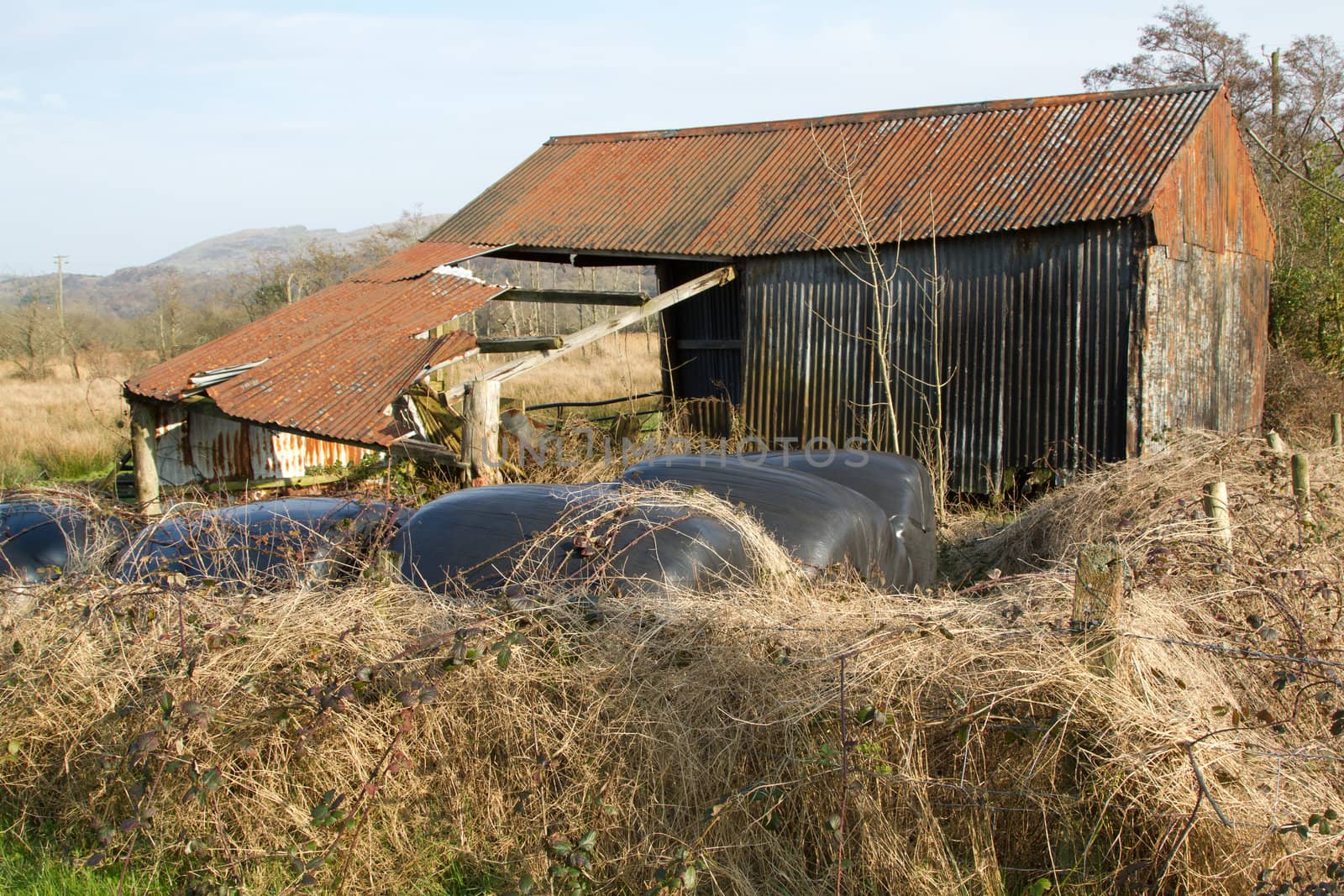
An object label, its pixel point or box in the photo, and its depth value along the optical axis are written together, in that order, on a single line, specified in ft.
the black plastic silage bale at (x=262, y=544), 15.89
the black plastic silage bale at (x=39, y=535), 20.11
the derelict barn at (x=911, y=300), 31.76
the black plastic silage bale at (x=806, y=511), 17.79
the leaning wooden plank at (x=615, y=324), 31.46
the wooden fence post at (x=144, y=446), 34.22
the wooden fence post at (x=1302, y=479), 20.33
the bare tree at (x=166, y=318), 100.48
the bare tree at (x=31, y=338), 109.09
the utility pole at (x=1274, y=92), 74.23
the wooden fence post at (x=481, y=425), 28.02
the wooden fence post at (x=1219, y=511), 16.19
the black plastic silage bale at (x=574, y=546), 15.35
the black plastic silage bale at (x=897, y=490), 22.12
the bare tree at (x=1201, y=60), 90.48
